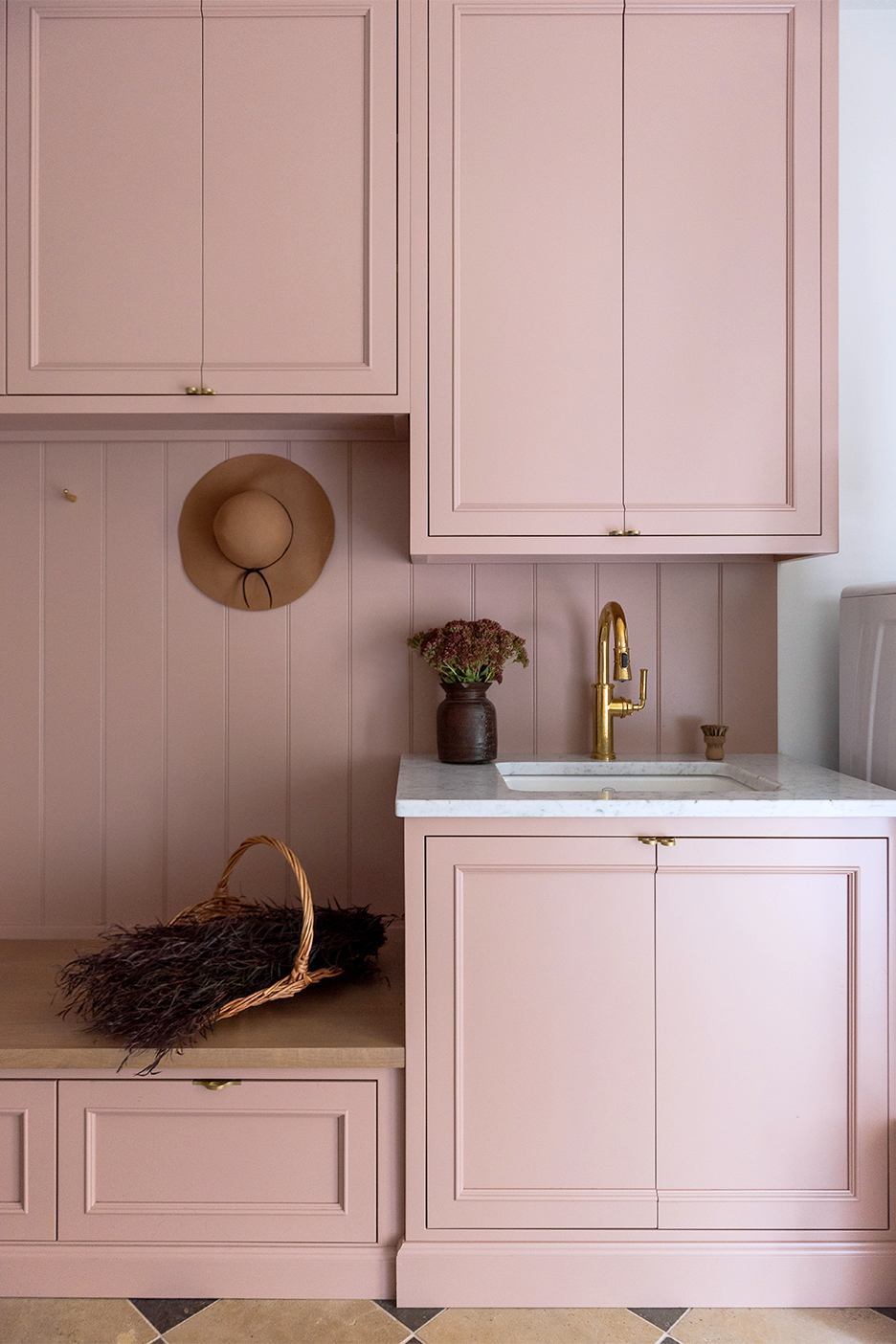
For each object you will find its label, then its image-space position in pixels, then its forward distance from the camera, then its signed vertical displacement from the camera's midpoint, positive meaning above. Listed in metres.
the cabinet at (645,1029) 1.59 -0.64
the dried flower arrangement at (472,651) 1.94 +0.05
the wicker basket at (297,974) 1.64 -0.58
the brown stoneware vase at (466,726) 1.95 -0.11
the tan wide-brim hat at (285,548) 2.14 +0.33
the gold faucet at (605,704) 2.04 -0.07
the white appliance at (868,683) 1.84 -0.02
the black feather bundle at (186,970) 1.60 -0.57
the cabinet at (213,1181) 1.62 -0.93
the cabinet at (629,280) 1.78 +0.80
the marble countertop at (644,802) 1.56 -0.22
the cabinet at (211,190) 1.78 +0.97
